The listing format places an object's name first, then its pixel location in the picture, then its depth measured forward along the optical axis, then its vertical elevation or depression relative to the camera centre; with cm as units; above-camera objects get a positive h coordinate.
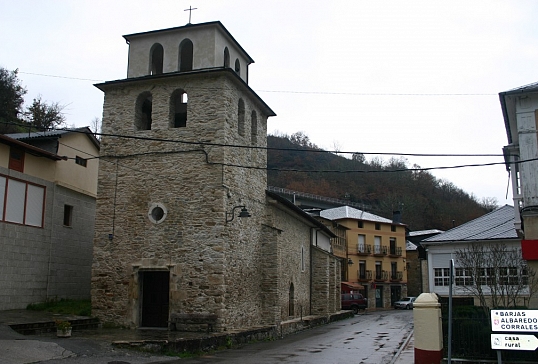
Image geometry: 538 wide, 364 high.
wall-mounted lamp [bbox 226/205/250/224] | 1681 +187
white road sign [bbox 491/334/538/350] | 795 -107
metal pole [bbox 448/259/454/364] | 807 -10
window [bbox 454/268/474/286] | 2767 -36
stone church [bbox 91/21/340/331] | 1706 +257
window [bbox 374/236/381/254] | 5550 +284
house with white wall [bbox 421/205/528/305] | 2545 +160
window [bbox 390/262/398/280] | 5656 +15
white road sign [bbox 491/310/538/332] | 811 -75
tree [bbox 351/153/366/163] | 7512 +1643
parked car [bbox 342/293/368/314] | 4060 -241
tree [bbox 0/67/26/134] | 3288 +1163
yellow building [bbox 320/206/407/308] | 5341 +183
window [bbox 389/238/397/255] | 5708 +278
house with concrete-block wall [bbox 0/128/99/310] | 1722 +193
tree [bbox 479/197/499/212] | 7335 +988
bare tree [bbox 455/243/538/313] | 1698 +21
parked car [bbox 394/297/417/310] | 4897 -302
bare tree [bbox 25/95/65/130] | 3666 +1103
